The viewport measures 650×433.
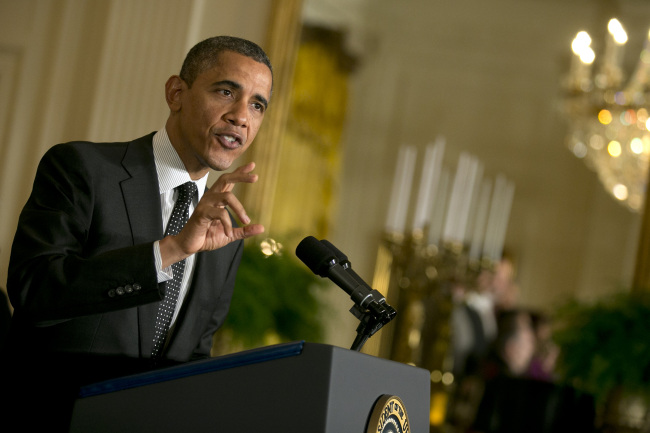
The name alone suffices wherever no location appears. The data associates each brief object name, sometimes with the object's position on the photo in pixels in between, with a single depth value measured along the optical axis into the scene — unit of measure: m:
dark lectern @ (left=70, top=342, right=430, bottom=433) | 2.06
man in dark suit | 2.45
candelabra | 9.05
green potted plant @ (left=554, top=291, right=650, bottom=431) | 5.86
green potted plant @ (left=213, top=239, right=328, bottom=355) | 6.37
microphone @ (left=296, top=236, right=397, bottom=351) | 2.51
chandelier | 9.23
